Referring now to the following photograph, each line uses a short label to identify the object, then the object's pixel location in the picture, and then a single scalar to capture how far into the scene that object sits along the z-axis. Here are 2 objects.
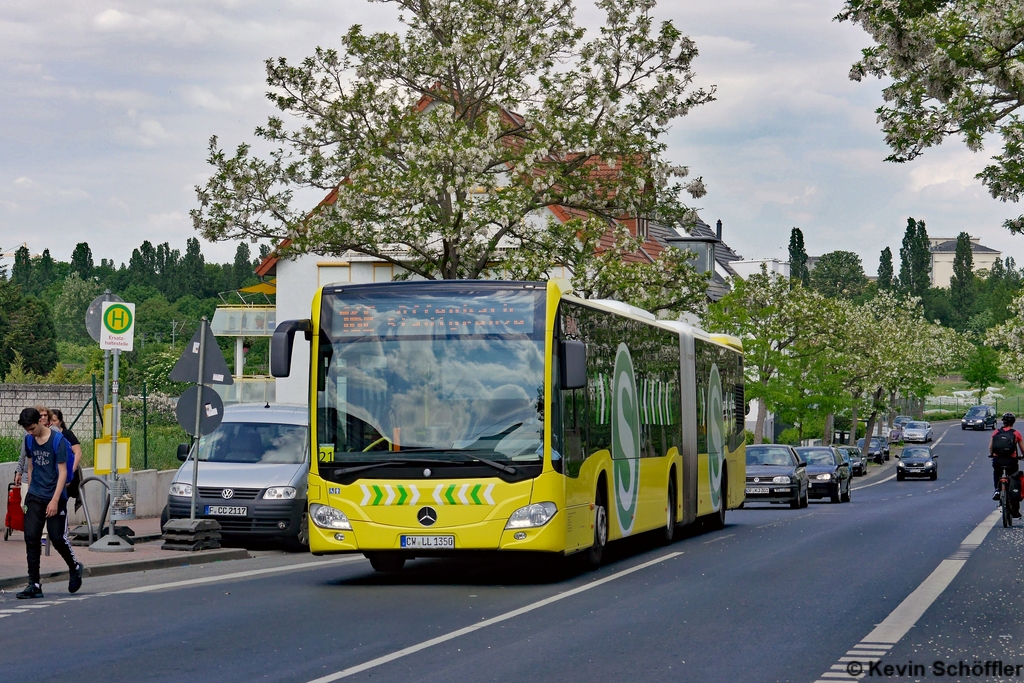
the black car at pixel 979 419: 116.44
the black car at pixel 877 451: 84.06
